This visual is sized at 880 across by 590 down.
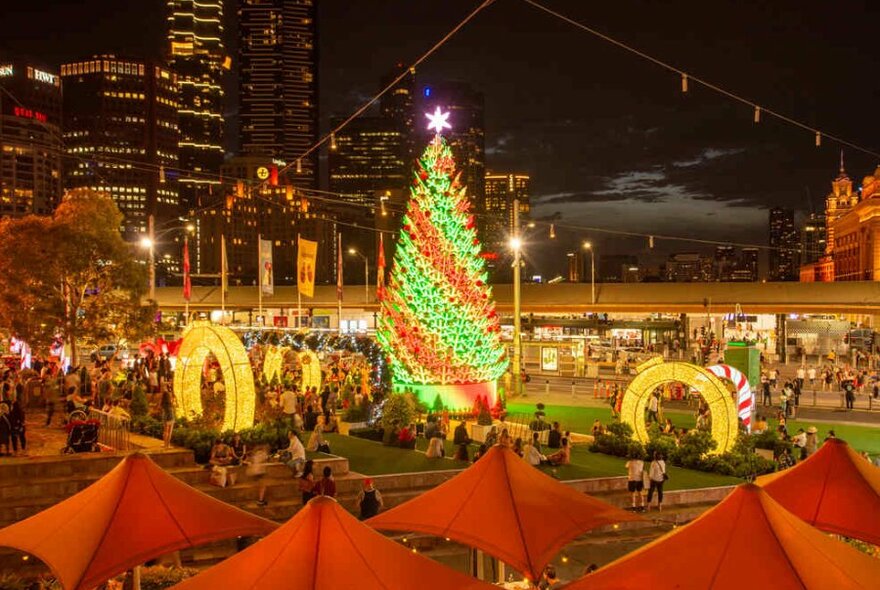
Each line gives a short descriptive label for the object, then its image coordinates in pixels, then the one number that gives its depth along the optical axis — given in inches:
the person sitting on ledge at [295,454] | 621.7
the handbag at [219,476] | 591.2
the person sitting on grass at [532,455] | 717.3
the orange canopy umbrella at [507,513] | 351.9
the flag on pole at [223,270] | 1582.2
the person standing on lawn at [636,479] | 647.8
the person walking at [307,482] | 561.3
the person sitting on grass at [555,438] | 829.2
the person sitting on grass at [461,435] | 781.9
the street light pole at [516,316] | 1235.9
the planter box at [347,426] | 934.4
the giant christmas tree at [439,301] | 1008.9
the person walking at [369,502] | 535.8
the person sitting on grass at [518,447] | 722.2
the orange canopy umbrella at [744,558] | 257.1
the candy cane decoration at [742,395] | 976.9
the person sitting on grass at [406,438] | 804.0
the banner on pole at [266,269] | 1451.4
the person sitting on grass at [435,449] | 744.3
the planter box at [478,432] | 864.9
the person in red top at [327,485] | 542.3
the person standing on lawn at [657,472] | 636.1
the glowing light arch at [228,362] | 692.1
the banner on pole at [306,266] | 1424.7
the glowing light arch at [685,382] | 790.5
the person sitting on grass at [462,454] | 735.1
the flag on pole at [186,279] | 1481.4
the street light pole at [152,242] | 1086.5
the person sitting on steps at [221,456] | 610.5
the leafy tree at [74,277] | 962.7
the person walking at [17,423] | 631.2
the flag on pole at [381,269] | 1405.8
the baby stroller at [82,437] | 621.0
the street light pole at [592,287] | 2041.1
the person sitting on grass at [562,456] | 734.5
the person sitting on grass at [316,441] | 719.7
